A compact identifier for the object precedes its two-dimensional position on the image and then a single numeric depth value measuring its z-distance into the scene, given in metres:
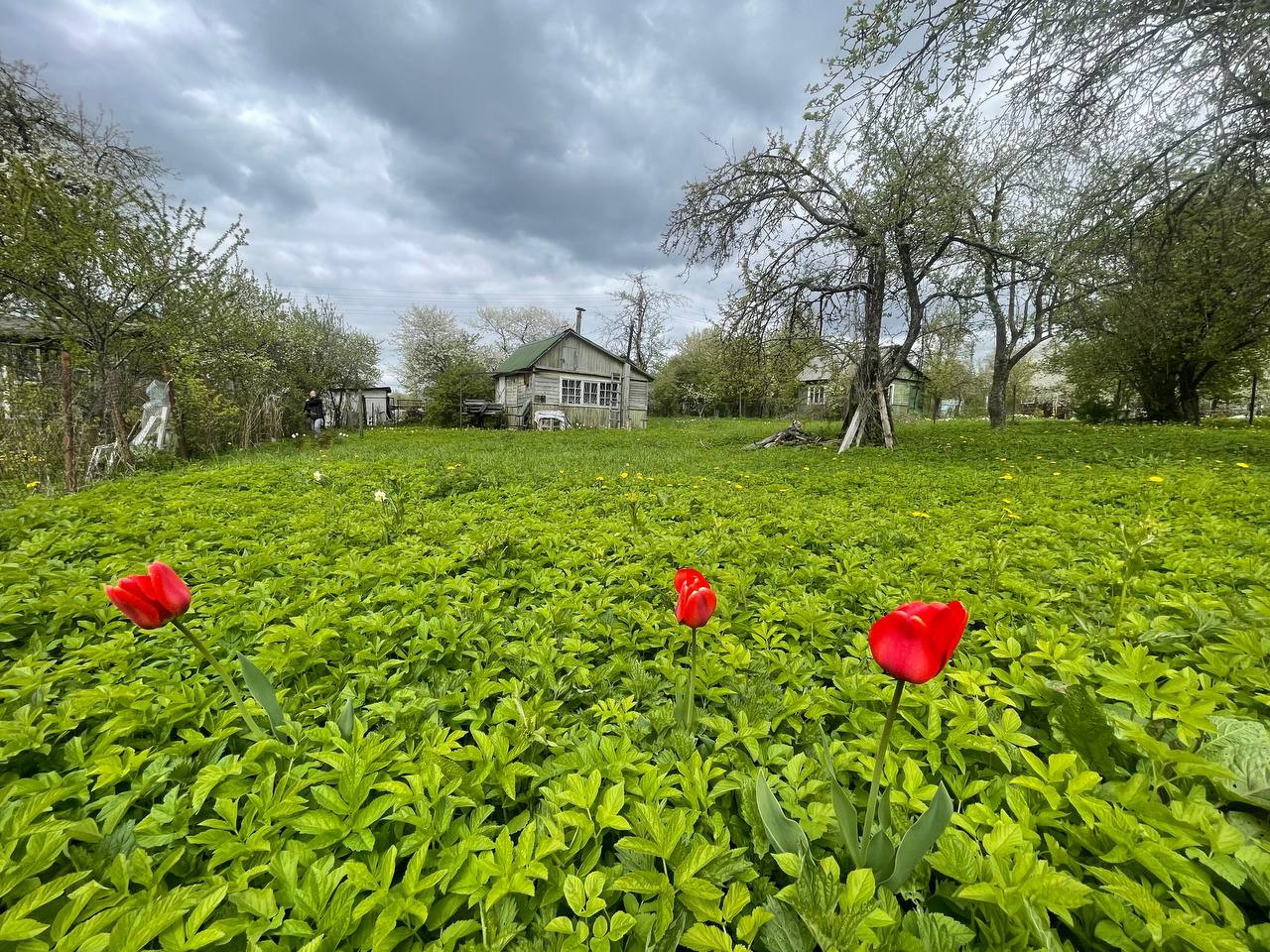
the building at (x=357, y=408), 23.02
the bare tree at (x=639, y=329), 27.86
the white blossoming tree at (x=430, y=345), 33.62
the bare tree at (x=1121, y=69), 5.30
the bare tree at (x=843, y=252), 9.47
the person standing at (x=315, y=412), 14.42
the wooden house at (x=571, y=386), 23.47
